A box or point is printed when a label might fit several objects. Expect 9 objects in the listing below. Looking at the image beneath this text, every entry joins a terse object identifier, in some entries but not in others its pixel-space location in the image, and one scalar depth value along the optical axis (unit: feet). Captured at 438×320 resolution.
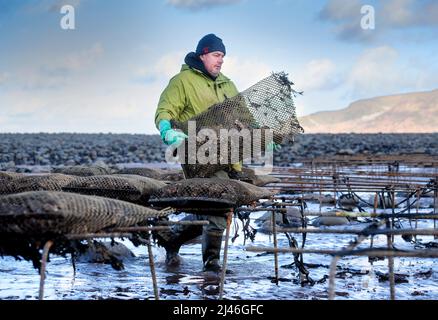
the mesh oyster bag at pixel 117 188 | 23.25
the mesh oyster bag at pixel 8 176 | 25.90
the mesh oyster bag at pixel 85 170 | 33.01
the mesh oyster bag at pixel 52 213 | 14.60
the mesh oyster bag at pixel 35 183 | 24.61
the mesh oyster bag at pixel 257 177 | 33.34
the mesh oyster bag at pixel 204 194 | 21.97
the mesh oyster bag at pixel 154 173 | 32.99
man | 24.31
